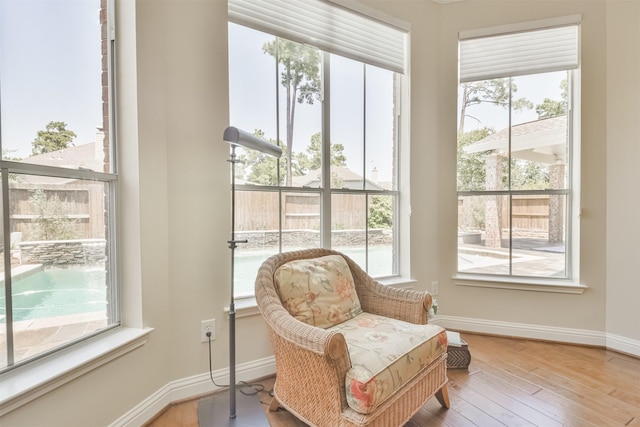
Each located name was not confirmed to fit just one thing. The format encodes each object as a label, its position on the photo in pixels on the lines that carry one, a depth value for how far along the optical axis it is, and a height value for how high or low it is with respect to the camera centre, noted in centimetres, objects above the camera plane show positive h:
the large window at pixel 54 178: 119 +14
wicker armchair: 129 -73
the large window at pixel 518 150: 265 +50
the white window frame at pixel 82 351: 112 -63
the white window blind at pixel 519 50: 259 +135
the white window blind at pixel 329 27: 204 +131
